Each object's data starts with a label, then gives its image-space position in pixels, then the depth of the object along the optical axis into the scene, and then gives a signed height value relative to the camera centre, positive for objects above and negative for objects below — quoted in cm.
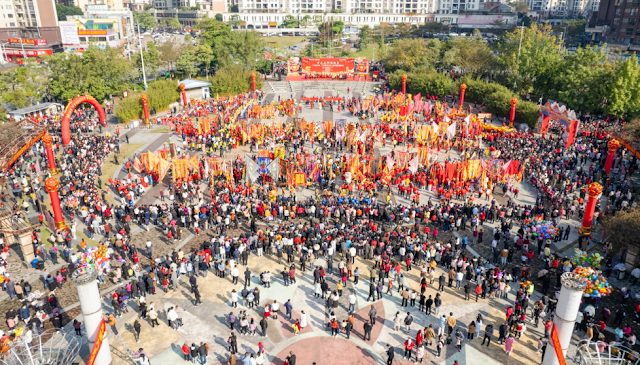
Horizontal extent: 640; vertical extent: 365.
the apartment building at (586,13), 19310 +260
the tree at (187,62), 7809 -694
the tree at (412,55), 7594 -601
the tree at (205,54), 7950 -581
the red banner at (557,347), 1756 -1197
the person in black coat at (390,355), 1886 -1321
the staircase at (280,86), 7640 -1092
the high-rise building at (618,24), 10069 -147
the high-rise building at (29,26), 10344 -153
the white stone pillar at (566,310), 1689 -1046
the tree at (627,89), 4850 -723
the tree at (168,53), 8200 -582
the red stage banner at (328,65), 7438 -722
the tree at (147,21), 17800 -78
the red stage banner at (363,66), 7856 -780
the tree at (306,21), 16900 -93
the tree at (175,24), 18416 -197
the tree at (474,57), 7100 -591
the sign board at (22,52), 9844 -669
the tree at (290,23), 17012 -162
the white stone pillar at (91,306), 1767 -1081
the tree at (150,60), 7960 -683
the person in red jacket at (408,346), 1948 -1325
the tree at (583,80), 5209 -692
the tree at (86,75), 6056 -714
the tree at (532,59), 5928 -536
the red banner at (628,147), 3656 -1004
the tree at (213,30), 8712 -205
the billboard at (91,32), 11331 -302
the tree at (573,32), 12412 -385
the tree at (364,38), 12231 -501
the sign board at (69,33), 10388 -300
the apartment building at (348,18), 17756 +0
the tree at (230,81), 6975 -913
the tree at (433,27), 13700 -266
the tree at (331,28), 13612 -271
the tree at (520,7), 19000 +413
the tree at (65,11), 15088 +265
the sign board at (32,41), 10238 -467
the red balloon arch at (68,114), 4564 -889
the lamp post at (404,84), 6710 -931
